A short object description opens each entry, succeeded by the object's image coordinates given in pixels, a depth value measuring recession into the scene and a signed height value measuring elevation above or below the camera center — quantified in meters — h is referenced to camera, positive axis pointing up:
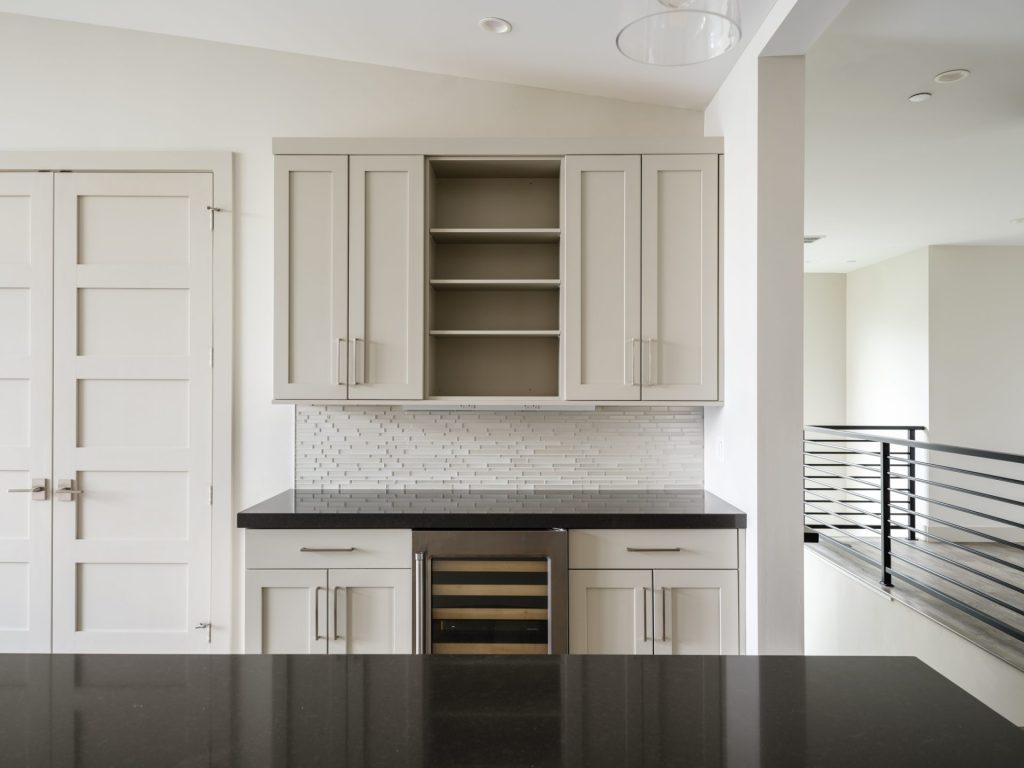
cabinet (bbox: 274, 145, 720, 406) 2.50 +0.45
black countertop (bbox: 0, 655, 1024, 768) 0.67 -0.41
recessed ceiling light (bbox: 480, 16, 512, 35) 2.31 +1.40
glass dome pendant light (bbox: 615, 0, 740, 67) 1.21 +0.71
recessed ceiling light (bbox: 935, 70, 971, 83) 2.62 +1.37
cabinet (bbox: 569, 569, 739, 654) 2.23 -0.84
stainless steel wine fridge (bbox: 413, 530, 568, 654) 2.20 -0.76
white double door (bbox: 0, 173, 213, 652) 2.72 -0.12
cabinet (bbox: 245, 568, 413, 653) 2.23 -0.84
